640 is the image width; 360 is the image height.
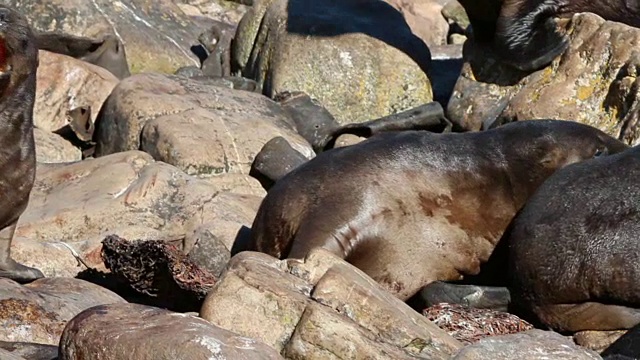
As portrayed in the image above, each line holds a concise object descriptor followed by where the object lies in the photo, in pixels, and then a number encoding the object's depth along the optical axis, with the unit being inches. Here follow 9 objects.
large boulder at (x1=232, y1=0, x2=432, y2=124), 1011.3
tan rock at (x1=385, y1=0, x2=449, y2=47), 1355.8
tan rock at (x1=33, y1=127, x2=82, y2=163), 875.4
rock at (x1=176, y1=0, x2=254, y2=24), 1392.7
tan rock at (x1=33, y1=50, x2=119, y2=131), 954.7
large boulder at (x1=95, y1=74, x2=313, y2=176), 831.7
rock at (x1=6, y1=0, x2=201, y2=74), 1108.5
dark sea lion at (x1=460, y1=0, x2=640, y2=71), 927.7
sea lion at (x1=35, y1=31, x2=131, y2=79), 1019.3
